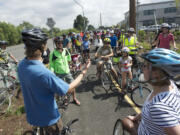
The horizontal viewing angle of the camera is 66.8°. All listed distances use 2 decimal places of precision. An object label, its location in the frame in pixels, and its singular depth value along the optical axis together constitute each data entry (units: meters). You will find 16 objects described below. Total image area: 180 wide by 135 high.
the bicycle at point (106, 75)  5.42
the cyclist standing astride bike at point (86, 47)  9.58
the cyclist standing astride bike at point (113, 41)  10.20
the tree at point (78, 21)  93.44
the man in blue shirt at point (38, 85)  1.48
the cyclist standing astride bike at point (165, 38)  5.31
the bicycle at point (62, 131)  2.13
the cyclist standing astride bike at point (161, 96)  1.14
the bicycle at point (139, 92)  4.18
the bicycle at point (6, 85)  4.31
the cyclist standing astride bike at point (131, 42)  6.00
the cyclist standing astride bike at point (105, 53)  5.53
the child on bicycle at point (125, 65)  4.40
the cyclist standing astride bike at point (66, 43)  9.85
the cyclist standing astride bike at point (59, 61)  4.11
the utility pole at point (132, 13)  11.77
